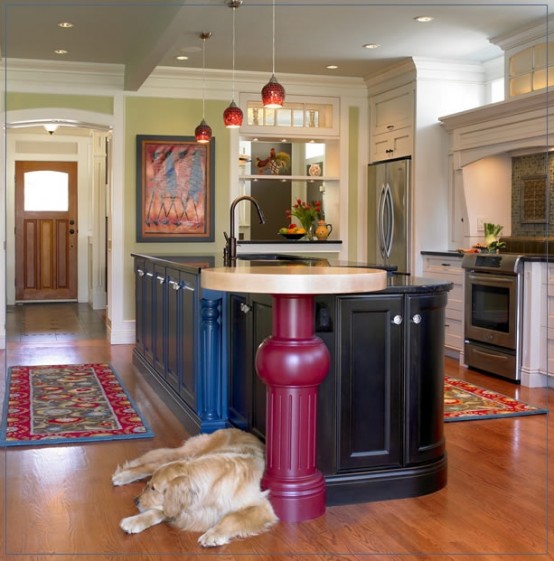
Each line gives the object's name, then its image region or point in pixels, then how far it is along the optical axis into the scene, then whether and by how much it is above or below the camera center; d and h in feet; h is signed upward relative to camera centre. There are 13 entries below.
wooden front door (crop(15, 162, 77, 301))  38.78 +0.66
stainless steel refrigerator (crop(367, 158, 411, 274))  24.91 +1.00
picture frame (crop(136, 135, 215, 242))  25.96 +1.81
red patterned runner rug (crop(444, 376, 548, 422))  15.55 -3.25
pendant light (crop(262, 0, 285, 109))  15.49 +2.89
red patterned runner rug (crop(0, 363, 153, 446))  14.07 -3.27
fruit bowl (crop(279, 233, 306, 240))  26.08 +0.28
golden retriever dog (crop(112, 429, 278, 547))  9.35 -3.02
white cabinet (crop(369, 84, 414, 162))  24.72 +3.89
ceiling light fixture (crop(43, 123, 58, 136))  30.82 +4.51
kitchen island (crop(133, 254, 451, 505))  10.46 -1.94
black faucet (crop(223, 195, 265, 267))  13.89 -0.06
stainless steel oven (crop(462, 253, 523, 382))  18.83 -1.65
